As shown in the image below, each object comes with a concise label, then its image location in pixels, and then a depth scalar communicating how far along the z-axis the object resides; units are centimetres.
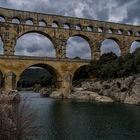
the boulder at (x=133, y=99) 2686
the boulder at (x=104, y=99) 2990
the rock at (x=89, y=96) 3053
